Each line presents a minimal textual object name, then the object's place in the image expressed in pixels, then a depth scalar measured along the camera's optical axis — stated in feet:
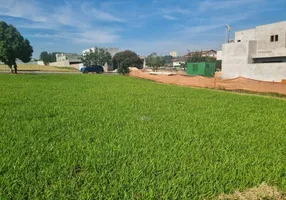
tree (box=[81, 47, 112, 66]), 199.52
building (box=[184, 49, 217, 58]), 286.89
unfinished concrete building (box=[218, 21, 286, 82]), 79.61
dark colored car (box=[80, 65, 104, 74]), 134.92
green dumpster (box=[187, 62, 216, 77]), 103.60
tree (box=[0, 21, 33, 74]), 98.84
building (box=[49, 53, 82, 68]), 266.32
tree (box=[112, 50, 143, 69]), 183.19
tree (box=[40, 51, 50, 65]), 357.49
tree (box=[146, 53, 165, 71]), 193.67
